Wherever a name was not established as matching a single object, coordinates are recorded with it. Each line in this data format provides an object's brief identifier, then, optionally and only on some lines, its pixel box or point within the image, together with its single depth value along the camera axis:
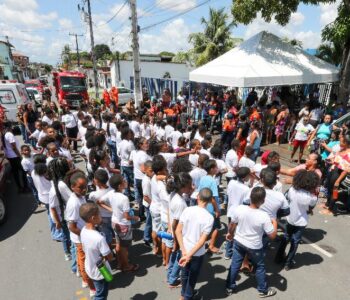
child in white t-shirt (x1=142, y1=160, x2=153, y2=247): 4.03
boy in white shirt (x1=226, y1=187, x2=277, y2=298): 3.00
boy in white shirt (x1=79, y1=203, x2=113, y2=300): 2.73
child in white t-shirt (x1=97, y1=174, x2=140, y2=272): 3.51
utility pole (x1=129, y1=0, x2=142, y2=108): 12.49
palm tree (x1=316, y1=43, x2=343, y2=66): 16.15
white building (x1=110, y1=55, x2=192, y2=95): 31.66
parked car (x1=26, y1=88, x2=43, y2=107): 21.34
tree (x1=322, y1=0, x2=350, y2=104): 8.80
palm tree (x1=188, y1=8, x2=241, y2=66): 22.02
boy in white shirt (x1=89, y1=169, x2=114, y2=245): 3.59
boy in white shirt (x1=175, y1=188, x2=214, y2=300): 2.81
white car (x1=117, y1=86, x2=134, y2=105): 20.92
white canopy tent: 9.23
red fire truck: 19.17
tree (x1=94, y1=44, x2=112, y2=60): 78.30
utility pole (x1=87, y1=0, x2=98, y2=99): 22.53
